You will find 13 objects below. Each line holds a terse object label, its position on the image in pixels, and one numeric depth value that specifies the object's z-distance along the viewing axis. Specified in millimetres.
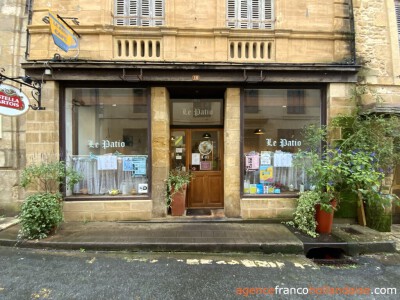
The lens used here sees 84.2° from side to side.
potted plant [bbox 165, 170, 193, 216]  5684
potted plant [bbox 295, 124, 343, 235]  4676
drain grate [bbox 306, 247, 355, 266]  4051
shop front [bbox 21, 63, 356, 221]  5523
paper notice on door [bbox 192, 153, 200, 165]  6605
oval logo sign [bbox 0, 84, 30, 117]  4547
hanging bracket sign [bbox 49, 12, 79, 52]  4527
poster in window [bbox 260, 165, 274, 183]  5953
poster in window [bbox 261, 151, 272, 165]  5969
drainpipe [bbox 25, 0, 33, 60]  5527
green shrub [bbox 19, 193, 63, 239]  4395
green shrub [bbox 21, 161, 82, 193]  4738
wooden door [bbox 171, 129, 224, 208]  6547
